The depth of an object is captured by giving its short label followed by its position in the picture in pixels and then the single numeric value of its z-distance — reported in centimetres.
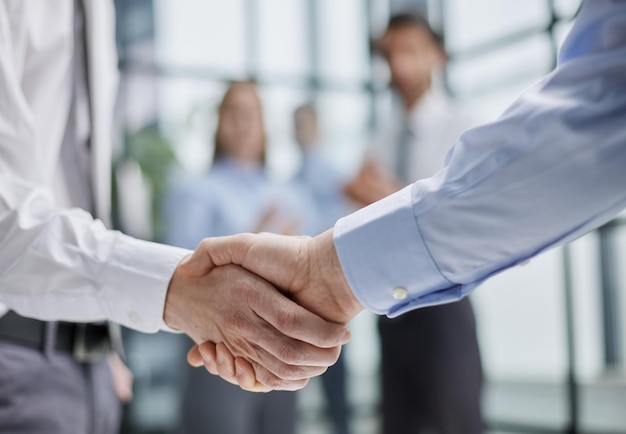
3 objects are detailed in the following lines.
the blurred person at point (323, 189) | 383
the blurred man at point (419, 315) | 229
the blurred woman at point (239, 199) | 280
